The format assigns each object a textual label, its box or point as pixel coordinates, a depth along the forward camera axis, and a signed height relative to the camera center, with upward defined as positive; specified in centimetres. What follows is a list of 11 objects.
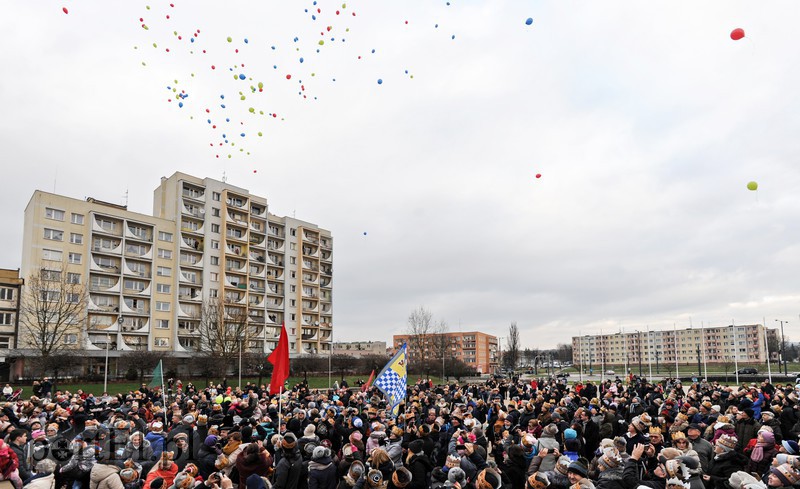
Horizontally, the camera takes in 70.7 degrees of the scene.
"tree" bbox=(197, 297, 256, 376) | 5269 -102
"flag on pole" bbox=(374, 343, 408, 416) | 1345 -141
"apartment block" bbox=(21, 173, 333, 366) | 5625 +679
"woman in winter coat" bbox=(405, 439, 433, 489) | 694 -180
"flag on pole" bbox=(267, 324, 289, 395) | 1032 -79
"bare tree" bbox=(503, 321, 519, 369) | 8627 -323
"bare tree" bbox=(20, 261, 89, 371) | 4644 +133
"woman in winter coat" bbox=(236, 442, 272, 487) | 708 -173
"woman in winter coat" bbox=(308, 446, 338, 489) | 706 -184
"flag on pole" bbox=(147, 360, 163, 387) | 2119 -208
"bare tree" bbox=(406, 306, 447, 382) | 7186 -233
